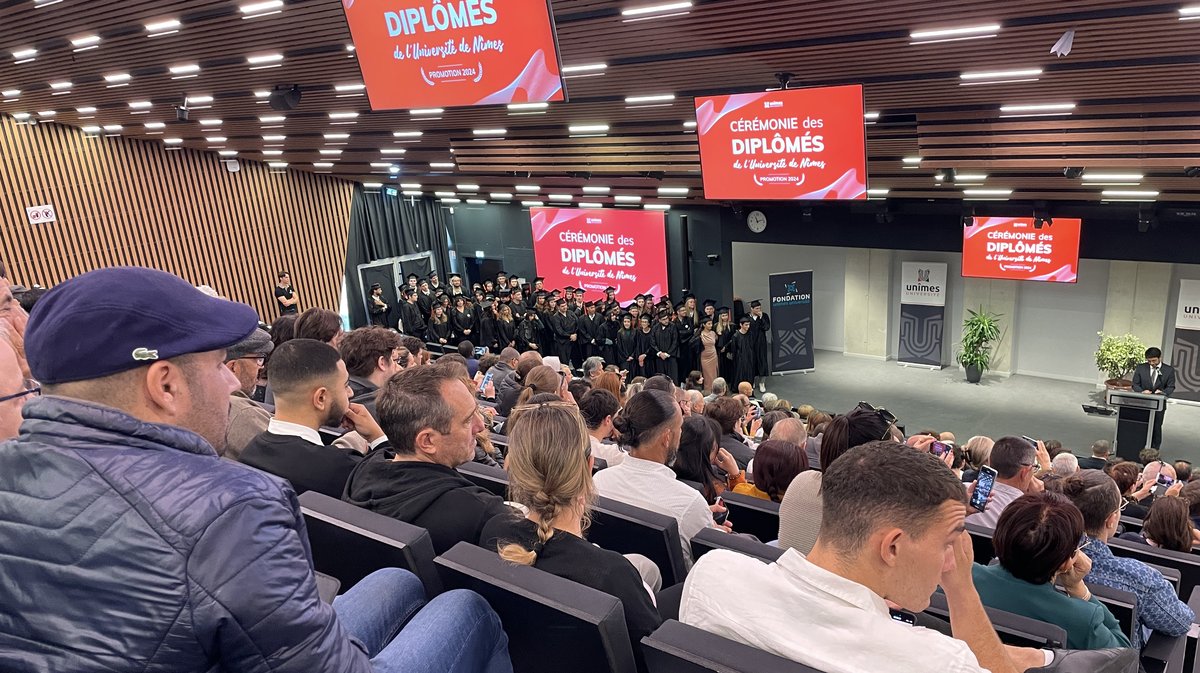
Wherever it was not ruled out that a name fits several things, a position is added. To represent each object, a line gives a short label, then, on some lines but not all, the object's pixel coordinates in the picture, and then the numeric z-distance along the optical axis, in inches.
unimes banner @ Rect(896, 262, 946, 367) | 483.2
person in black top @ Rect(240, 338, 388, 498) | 100.7
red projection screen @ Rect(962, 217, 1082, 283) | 364.8
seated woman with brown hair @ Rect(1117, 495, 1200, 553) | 138.0
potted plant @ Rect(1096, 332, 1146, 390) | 400.2
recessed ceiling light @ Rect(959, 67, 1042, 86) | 220.3
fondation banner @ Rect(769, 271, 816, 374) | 473.1
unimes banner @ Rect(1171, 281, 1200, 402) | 402.3
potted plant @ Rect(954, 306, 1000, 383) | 457.1
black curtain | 644.1
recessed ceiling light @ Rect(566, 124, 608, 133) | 370.0
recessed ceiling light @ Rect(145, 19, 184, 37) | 231.4
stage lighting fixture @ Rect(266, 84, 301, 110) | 307.6
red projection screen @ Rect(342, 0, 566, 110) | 175.3
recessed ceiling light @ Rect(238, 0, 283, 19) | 205.8
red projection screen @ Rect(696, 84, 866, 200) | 239.3
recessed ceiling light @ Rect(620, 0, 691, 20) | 188.5
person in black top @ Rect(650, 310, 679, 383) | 465.1
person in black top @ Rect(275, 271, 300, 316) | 547.2
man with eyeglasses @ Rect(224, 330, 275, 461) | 115.3
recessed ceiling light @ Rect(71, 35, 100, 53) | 258.4
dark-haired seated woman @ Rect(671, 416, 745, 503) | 136.4
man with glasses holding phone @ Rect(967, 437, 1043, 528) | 145.1
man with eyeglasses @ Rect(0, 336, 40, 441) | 75.9
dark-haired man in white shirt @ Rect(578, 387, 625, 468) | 141.1
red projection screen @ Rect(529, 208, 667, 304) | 545.3
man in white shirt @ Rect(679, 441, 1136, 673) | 52.3
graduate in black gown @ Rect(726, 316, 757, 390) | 454.0
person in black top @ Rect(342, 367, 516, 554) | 82.7
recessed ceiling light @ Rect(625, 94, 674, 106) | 295.9
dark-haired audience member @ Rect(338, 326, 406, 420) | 155.6
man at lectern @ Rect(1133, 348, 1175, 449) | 337.4
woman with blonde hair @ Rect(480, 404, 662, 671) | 69.7
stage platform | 371.2
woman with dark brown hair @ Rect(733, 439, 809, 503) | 133.8
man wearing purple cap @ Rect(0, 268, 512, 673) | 38.4
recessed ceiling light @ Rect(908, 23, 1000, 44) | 184.4
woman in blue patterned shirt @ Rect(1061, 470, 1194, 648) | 101.1
